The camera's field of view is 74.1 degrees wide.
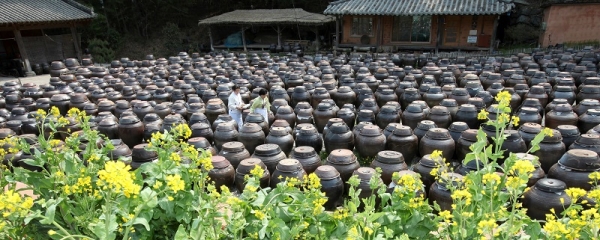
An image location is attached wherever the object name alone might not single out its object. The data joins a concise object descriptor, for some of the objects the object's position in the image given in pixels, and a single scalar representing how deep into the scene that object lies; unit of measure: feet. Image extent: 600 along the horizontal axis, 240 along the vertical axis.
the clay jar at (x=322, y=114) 25.91
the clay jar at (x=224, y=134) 22.90
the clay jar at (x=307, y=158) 18.81
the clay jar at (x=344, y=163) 18.08
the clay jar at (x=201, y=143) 20.75
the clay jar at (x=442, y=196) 15.56
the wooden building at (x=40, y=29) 52.55
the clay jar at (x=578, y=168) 16.43
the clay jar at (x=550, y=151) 19.44
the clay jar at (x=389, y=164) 17.65
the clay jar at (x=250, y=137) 22.63
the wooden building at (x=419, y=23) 51.26
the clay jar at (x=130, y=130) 24.41
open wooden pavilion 64.13
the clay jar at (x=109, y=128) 24.75
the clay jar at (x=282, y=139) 21.95
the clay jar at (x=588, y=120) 22.84
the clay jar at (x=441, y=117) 24.20
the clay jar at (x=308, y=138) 22.48
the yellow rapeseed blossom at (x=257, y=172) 8.89
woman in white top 25.40
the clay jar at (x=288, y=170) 17.38
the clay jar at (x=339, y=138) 22.04
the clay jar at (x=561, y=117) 23.52
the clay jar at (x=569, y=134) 20.67
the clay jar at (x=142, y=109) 27.81
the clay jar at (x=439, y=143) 20.34
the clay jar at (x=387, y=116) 25.16
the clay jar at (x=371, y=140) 21.25
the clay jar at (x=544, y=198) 14.94
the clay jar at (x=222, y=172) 18.39
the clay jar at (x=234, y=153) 19.76
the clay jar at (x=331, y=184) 17.01
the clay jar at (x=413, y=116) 24.58
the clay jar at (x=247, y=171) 17.93
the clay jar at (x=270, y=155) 19.17
